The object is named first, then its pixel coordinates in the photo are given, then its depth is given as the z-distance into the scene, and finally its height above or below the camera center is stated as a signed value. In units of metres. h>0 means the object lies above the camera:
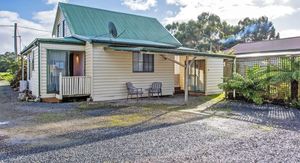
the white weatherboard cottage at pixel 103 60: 9.09 +0.93
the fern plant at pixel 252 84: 8.77 -0.25
